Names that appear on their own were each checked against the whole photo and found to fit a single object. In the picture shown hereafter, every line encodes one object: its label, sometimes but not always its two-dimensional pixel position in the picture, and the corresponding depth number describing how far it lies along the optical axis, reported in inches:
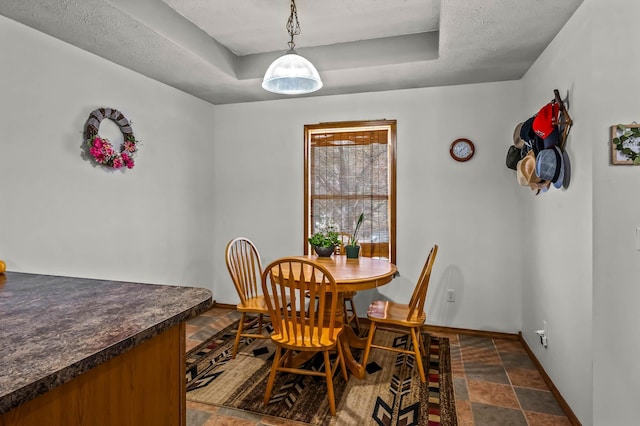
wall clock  135.0
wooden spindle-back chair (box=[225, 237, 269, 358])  111.7
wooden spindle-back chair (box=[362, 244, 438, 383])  99.3
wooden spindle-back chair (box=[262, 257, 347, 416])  83.8
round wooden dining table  95.2
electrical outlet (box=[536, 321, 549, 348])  100.6
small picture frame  69.8
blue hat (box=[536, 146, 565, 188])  86.4
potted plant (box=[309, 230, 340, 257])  127.0
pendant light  86.0
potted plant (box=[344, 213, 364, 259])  126.4
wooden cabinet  30.6
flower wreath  105.3
